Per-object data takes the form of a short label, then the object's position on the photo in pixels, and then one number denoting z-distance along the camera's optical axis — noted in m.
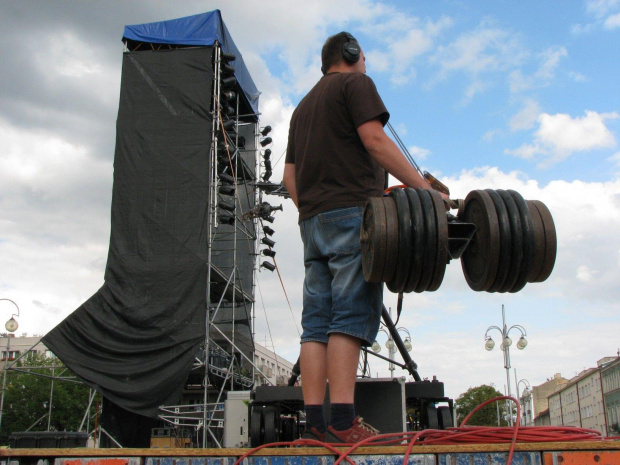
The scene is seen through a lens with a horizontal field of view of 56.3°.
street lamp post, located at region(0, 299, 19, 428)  16.83
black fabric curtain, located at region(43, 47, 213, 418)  11.56
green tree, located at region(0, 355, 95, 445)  44.81
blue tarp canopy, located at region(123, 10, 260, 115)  13.73
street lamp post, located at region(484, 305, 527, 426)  20.03
